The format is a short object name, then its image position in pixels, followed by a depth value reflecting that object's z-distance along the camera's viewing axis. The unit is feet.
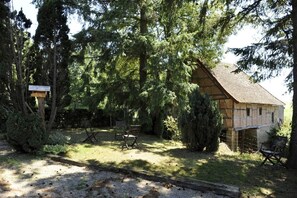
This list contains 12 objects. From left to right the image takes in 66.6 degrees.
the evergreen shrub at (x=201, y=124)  25.22
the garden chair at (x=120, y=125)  31.10
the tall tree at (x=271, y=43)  23.49
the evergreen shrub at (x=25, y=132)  20.43
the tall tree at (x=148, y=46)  34.27
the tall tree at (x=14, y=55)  23.97
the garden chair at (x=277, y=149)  20.15
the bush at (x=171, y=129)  36.26
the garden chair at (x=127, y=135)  25.50
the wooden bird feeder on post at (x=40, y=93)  22.61
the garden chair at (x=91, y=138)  28.31
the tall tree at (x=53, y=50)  24.69
